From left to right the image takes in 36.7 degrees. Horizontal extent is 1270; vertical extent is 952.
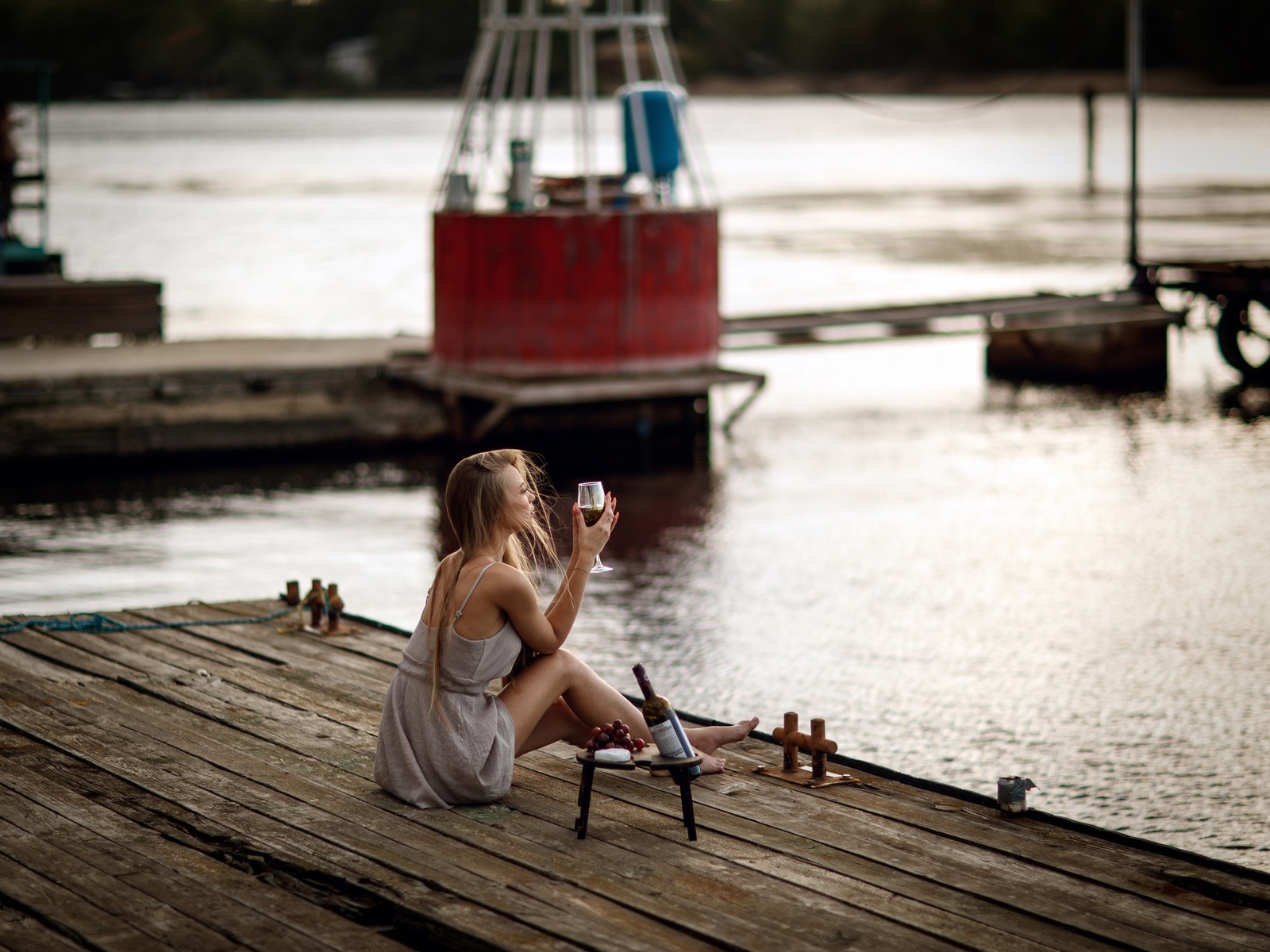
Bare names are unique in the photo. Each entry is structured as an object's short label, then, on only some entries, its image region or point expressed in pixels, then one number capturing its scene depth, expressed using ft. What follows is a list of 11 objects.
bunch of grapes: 19.12
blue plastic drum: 50.52
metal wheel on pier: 63.82
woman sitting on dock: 18.95
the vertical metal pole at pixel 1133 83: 72.79
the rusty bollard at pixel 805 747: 20.29
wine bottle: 17.88
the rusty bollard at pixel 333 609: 27.58
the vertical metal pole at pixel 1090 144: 194.94
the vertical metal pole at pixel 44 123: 74.79
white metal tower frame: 50.06
